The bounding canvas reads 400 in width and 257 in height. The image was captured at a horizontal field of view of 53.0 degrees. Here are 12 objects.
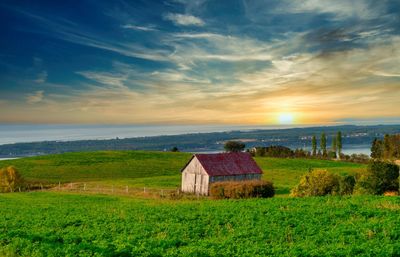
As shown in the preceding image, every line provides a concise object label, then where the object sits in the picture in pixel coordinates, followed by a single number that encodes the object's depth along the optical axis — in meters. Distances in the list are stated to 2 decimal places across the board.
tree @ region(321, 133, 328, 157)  178.12
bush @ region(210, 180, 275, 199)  49.78
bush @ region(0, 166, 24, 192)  69.06
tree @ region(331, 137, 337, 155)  183.91
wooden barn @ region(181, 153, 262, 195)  66.19
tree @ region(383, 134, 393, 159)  159.62
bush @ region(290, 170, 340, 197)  48.03
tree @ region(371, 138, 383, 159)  167.62
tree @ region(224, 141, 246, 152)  152.86
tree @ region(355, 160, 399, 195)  46.19
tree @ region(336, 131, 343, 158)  176.55
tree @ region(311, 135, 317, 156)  183.32
